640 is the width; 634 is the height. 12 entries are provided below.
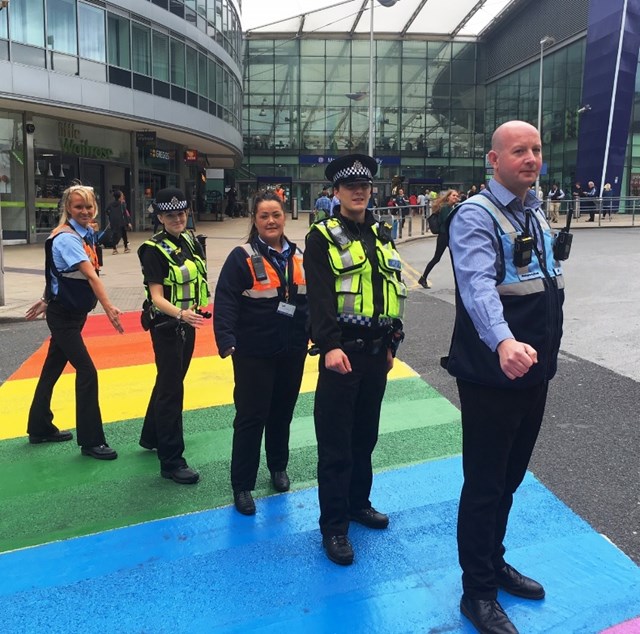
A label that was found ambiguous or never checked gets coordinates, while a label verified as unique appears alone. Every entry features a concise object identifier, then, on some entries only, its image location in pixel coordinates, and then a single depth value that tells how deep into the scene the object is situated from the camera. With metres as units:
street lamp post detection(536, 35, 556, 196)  37.31
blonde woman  4.28
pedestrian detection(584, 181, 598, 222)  29.11
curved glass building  20.06
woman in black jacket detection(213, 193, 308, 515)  3.59
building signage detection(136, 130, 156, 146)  26.52
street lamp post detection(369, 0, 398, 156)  29.64
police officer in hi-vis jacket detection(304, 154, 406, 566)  3.06
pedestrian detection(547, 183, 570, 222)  30.27
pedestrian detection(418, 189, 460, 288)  10.86
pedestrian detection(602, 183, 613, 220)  30.10
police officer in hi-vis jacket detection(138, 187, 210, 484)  4.04
